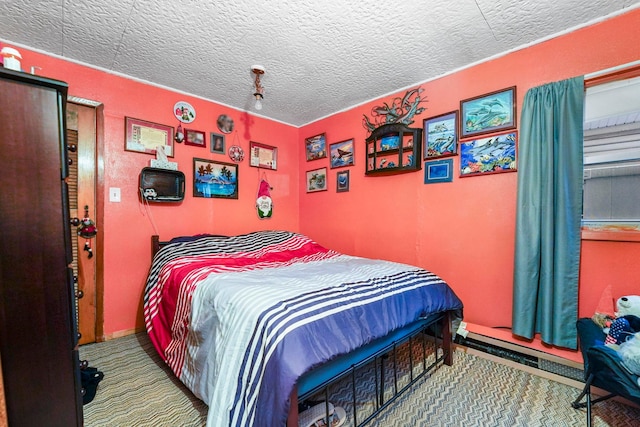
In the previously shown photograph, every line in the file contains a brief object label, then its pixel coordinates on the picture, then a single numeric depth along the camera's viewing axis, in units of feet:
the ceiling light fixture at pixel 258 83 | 7.41
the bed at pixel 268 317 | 3.52
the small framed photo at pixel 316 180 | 11.20
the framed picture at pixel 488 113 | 6.70
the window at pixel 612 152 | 5.47
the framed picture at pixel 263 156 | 10.71
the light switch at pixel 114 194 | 7.79
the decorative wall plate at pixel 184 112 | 8.93
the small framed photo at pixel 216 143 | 9.67
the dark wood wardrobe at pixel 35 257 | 2.67
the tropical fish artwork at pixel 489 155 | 6.70
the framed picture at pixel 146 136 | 8.06
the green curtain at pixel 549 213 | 5.72
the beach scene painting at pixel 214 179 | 9.34
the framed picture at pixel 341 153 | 10.23
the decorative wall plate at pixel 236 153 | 10.16
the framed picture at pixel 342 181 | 10.41
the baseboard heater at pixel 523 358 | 5.78
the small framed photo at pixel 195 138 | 9.14
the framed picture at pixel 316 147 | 11.19
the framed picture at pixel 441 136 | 7.63
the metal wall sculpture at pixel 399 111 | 8.39
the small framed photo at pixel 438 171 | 7.75
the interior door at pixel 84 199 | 7.26
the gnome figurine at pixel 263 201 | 10.93
